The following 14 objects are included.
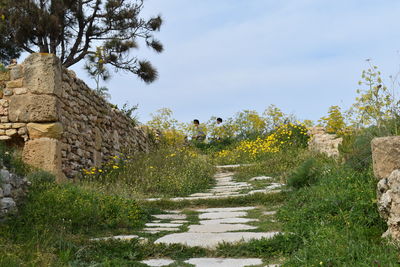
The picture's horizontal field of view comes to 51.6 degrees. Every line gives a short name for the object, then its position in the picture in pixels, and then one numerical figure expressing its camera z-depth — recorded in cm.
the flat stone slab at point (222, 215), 545
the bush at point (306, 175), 594
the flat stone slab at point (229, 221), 502
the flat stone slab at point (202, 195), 712
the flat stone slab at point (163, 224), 506
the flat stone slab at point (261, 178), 835
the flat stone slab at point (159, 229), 476
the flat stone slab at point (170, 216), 562
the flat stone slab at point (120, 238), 419
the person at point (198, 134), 1711
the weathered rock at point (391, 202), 333
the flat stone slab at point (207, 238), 400
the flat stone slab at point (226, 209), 592
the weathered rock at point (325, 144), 830
